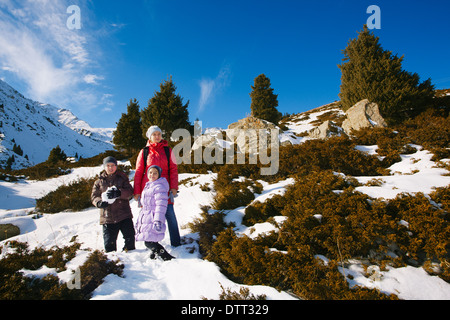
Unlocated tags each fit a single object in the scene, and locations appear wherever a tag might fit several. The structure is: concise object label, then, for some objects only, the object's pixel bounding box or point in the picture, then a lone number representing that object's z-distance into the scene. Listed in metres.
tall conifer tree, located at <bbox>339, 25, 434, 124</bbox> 10.89
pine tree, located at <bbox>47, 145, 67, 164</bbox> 20.32
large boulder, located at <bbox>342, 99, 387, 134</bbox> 10.62
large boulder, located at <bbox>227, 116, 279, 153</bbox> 11.06
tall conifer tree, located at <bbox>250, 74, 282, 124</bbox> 20.31
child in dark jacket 3.77
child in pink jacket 3.49
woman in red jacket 4.03
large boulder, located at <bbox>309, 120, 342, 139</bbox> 11.58
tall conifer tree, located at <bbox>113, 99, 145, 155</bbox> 18.59
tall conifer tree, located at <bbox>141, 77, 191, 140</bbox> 16.61
